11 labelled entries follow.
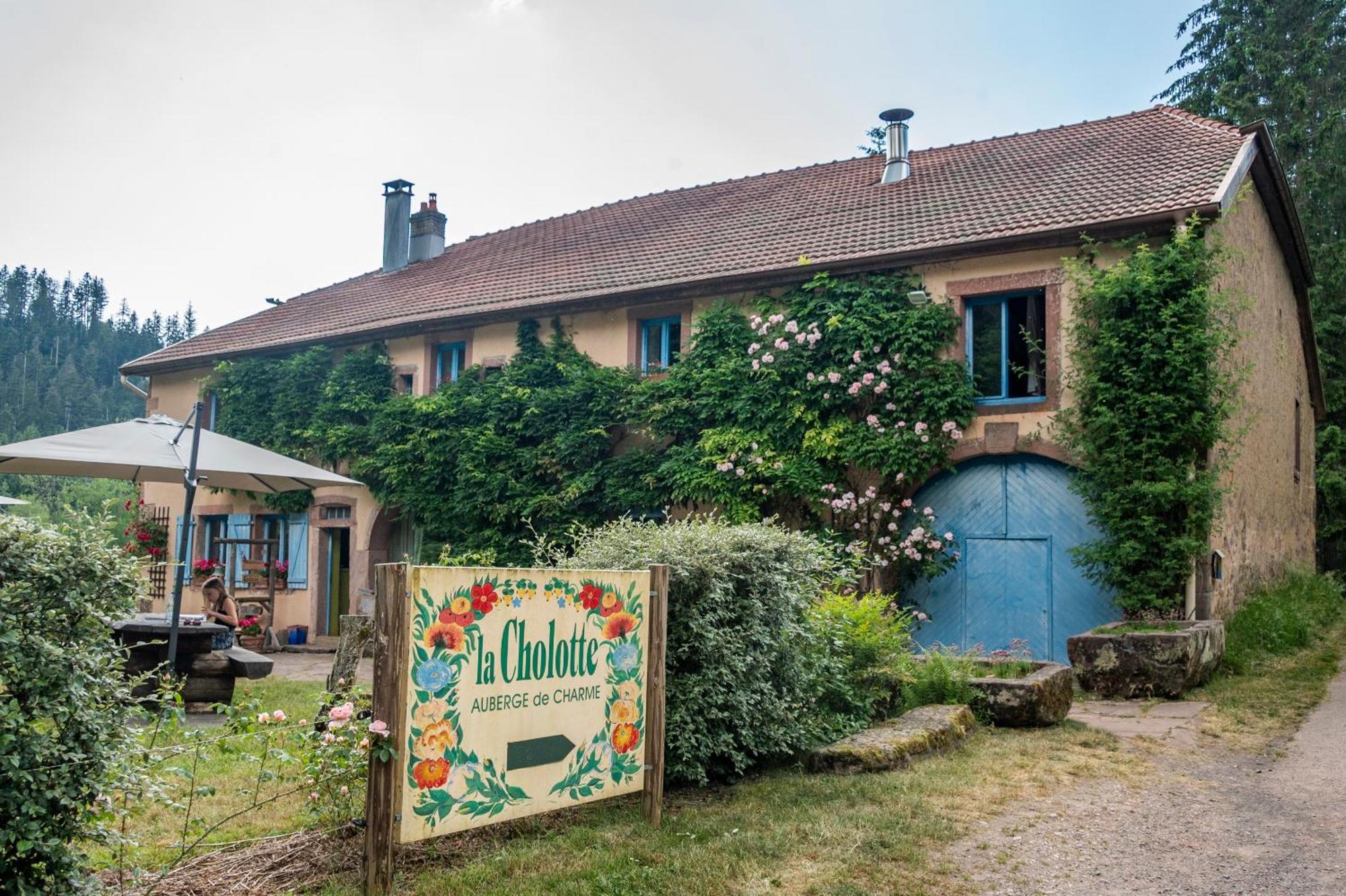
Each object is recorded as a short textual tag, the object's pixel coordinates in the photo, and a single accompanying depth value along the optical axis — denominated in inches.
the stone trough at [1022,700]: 310.0
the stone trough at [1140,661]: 374.3
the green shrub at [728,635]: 232.2
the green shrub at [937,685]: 319.3
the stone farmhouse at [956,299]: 508.7
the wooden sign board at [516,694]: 164.6
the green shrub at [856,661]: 281.1
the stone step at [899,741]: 245.9
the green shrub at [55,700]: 120.1
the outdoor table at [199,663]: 344.2
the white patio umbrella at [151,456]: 389.7
